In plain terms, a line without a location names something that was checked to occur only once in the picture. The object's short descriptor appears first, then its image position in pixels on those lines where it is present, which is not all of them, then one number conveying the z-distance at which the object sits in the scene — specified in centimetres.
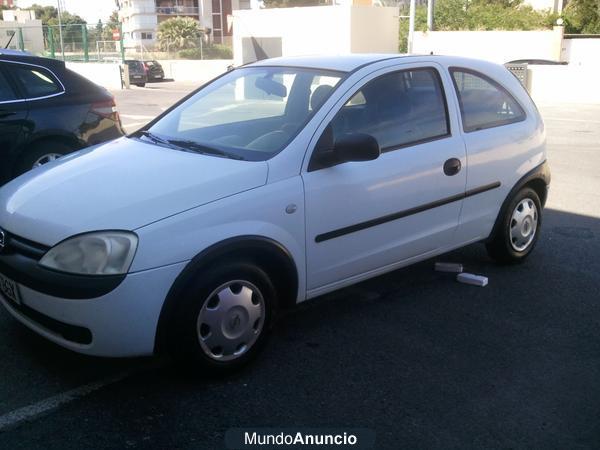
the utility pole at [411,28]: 2875
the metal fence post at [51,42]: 3200
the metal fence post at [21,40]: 3138
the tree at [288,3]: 6206
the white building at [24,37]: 3164
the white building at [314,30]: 2462
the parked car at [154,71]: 3619
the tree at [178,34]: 4889
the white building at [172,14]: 7931
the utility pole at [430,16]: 3122
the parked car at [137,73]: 3238
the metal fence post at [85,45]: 3106
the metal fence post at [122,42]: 3177
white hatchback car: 311
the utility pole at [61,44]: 3113
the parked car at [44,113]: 633
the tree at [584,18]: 3472
